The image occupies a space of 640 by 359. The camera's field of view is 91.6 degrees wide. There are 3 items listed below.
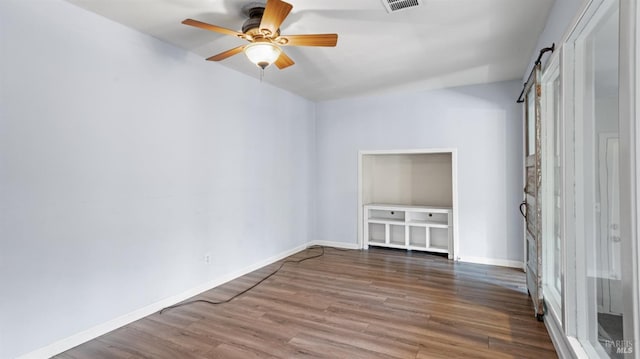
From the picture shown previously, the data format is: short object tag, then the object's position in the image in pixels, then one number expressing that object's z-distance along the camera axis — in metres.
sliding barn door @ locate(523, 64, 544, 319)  2.69
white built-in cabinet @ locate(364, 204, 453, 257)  4.95
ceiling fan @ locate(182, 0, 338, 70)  2.20
